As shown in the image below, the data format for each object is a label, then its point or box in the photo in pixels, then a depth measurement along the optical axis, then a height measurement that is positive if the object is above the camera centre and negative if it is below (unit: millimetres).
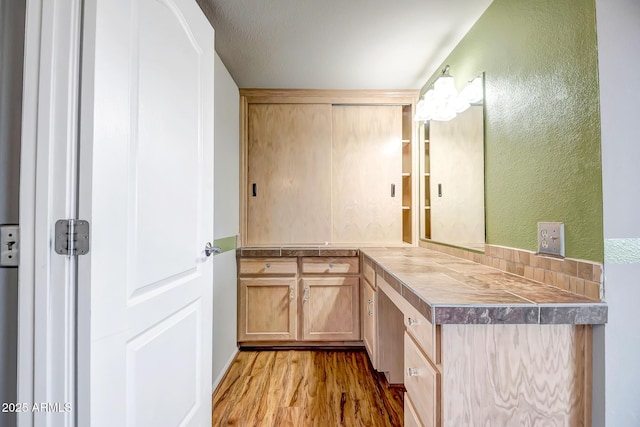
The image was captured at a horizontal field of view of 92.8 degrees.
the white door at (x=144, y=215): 714 +9
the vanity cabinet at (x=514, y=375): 881 -460
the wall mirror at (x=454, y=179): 1638 +244
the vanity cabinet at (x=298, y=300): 2445 -665
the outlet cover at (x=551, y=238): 1049 -77
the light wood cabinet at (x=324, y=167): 2623 +440
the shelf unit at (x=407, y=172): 2633 +403
